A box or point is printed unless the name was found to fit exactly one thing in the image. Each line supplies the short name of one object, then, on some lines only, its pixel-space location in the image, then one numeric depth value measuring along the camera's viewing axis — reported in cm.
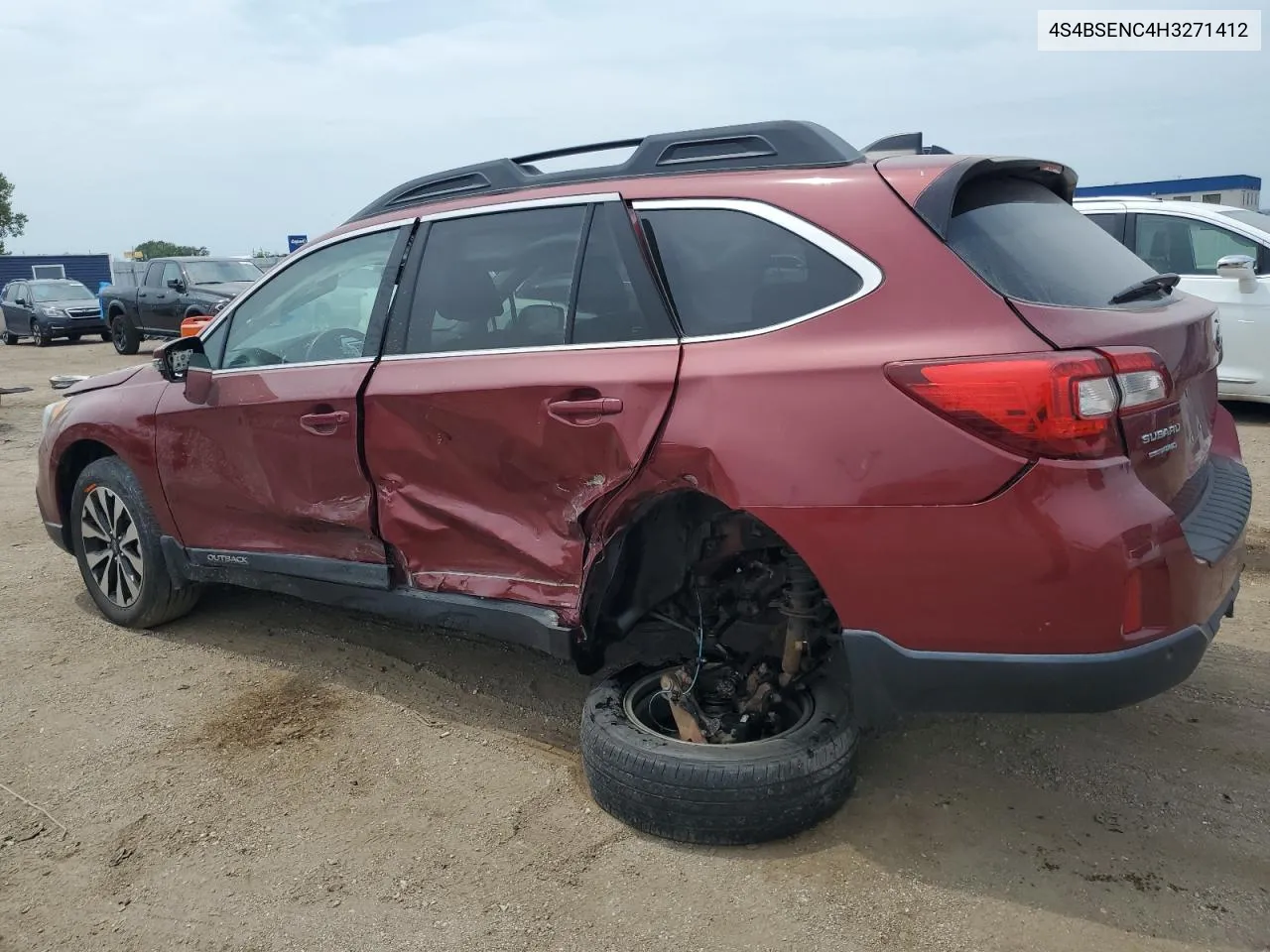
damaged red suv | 231
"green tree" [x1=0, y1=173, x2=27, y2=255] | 6569
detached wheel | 268
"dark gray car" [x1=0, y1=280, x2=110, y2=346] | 2264
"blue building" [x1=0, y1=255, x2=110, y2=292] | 4244
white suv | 770
